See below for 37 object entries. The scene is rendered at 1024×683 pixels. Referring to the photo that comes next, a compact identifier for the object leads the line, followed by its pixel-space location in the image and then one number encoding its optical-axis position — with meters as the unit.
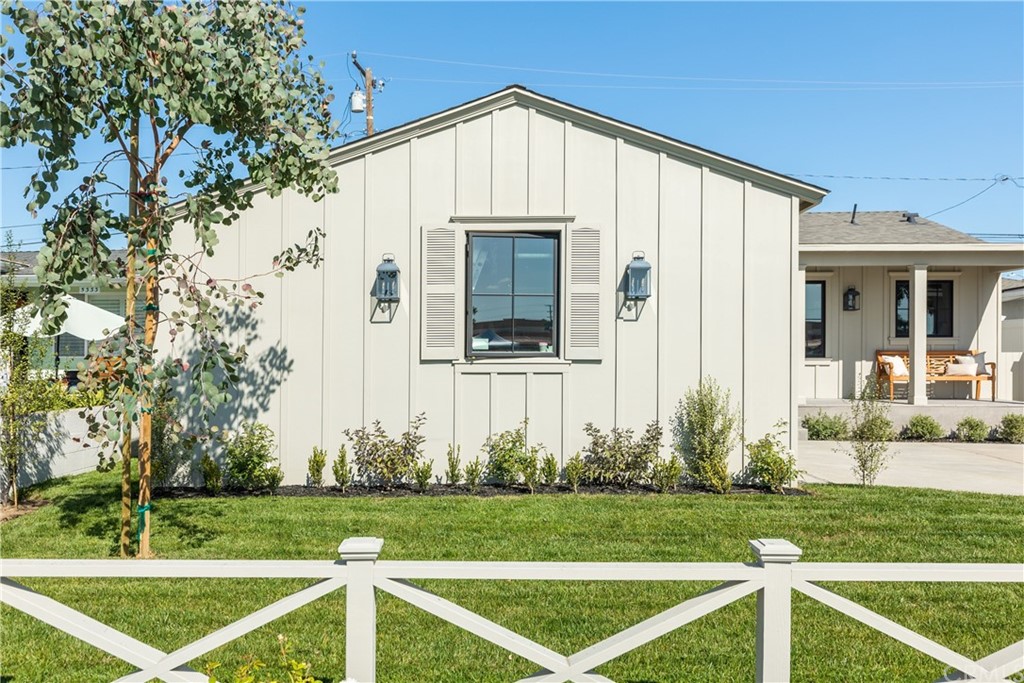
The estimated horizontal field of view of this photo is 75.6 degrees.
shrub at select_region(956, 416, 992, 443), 10.14
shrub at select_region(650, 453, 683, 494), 6.56
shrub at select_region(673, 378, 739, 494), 6.62
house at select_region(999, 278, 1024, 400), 19.14
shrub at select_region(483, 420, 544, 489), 6.64
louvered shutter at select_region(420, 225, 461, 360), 6.79
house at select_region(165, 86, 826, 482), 6.80
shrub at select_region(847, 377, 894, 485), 6.91
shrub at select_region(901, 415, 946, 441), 10.18
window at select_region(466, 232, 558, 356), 6.89
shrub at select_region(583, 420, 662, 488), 6.66
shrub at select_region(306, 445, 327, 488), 6.66
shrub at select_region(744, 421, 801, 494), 6.58
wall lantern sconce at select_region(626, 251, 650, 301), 6.73
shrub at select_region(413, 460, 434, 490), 6.58
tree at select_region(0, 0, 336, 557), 3.93
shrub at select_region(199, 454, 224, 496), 6.51
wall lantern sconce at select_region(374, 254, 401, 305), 6.70
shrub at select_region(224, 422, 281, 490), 6.53
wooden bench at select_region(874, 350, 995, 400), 11.20
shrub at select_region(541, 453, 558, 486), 6.70
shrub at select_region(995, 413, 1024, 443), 10.00
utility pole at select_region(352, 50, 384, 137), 16.49
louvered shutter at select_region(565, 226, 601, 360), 6.81
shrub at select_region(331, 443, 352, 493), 6.59
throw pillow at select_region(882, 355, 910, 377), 11.22
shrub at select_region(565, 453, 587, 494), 6.55
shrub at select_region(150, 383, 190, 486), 6.42
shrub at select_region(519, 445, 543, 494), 6.59
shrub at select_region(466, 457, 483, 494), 6.64
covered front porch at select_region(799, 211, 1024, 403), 11.72
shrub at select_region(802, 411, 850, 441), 10.17
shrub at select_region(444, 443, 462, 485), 6.70
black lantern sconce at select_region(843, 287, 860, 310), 11.69
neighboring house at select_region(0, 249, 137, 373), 18.00
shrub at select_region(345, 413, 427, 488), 6.60
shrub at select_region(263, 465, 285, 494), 6.55
